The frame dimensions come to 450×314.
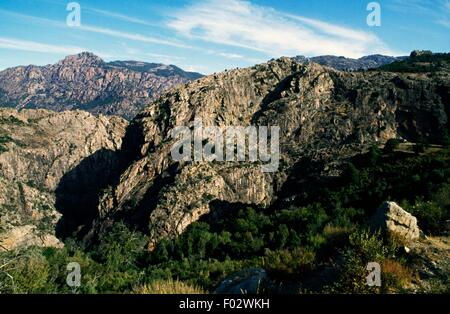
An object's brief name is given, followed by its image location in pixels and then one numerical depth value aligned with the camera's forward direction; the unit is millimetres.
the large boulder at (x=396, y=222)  14062
